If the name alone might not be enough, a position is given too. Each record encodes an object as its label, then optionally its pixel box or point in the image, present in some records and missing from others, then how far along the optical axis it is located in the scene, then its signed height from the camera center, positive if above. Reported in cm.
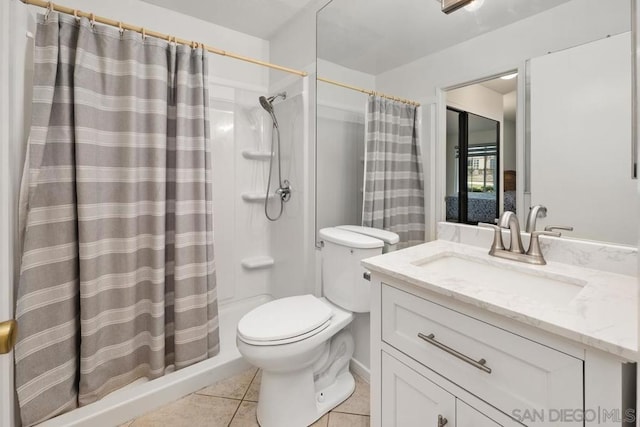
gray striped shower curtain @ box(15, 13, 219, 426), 127 -5
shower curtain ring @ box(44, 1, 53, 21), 128 +89
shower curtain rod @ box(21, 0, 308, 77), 128 +91
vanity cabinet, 60 -41
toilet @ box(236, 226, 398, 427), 124 -57
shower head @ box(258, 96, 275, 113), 219 +80
